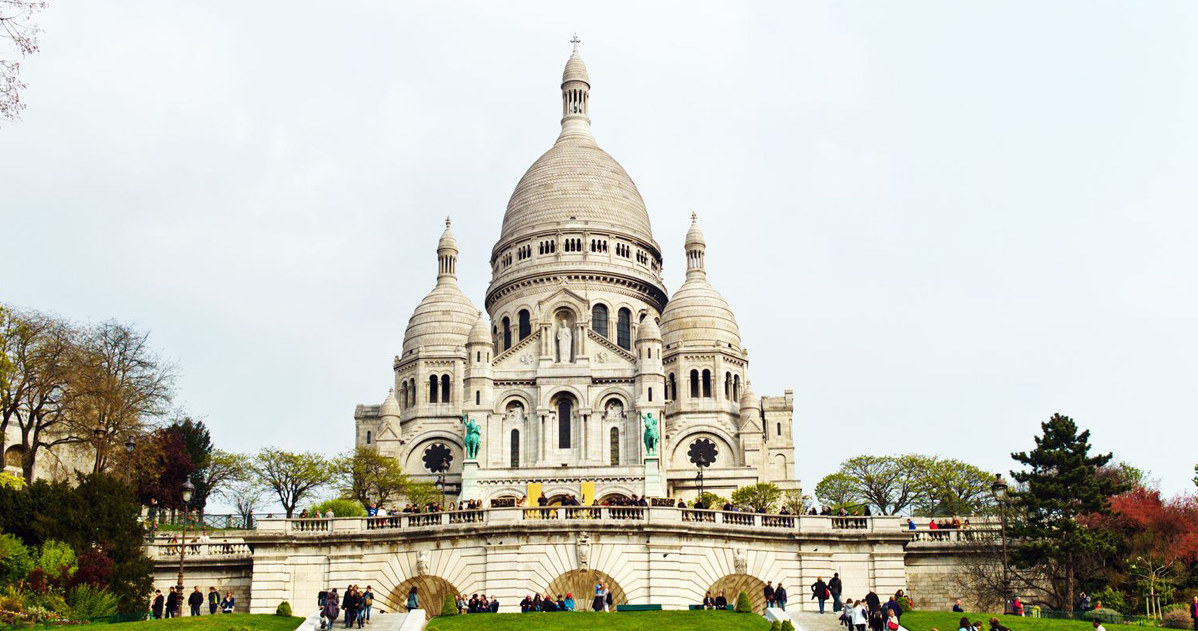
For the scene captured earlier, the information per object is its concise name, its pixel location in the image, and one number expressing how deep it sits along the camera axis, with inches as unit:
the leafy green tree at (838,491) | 3105.3
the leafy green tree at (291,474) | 3004.9
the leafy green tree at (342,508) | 2202.3
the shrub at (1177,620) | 1392.7
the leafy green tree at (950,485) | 2920.8
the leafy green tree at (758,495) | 2716.5
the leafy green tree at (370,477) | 2871.6
